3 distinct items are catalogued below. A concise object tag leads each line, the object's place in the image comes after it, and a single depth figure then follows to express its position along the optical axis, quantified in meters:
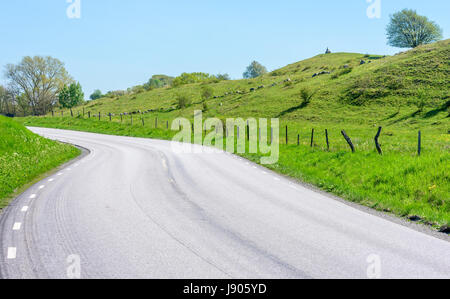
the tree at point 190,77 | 110.78
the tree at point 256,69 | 171.38
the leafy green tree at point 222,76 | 159.55
